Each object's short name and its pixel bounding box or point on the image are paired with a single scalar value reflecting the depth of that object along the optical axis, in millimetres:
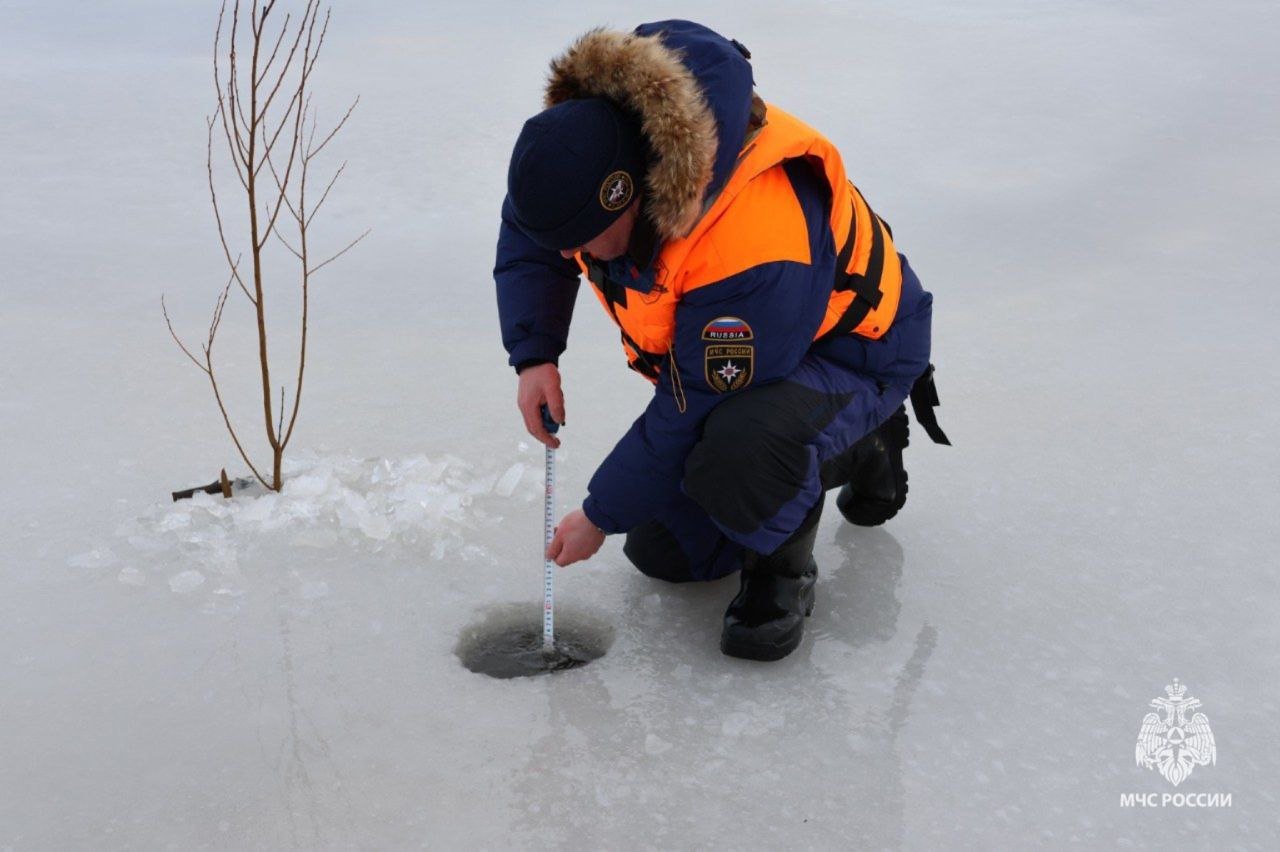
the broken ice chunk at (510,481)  2797
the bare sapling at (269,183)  2656
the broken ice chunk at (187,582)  2430
